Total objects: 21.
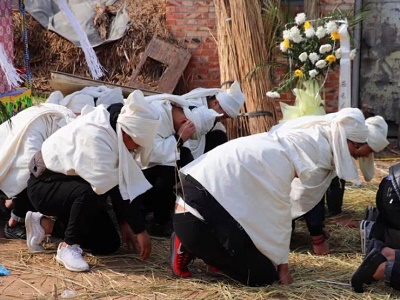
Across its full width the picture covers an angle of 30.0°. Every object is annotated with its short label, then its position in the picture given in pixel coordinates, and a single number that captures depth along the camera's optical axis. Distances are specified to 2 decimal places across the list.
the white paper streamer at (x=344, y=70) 6.55
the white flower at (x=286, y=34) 6.52
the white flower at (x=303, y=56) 6.47
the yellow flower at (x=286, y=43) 6.53
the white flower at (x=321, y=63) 6.44
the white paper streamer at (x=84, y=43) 6.34
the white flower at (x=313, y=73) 6.48
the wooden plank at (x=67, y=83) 6.27
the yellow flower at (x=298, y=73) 6.56
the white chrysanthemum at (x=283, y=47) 6.55
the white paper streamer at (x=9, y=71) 4.25
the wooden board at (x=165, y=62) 8.46
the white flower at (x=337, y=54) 6.55
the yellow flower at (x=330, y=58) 6.44
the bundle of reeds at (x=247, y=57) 7.26
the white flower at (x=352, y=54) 6.61
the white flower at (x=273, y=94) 6.74
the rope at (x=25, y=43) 6.46
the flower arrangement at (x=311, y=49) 6.47
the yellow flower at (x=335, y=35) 6.44
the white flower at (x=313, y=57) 6.46
